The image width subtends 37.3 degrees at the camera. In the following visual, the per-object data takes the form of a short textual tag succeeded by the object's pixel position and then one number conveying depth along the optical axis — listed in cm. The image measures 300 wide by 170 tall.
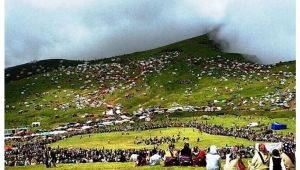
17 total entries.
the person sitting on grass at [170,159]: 2715
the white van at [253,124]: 6601
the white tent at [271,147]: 2391
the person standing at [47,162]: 3217
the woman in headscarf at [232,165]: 2202
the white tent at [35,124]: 9792
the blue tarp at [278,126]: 6084
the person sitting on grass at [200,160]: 2650
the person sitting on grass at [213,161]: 2231
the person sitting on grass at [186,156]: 2661
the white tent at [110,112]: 10044
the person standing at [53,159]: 3222
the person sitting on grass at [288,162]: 2184
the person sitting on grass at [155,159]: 2864
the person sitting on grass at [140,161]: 2892
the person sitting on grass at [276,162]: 1995
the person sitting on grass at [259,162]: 2109
